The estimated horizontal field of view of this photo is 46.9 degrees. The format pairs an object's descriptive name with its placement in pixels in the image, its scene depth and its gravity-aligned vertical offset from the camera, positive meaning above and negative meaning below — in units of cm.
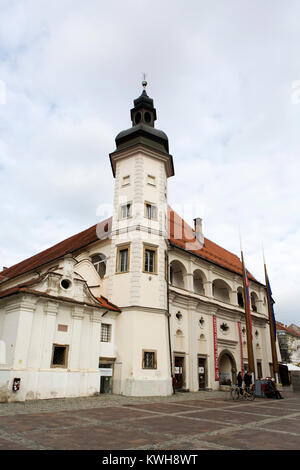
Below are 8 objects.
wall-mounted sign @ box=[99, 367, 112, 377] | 1958 -24
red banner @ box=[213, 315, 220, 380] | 2655 +130
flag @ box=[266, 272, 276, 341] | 2908 +628
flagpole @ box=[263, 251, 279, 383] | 2637 +306
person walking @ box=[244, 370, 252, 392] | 1970 -67
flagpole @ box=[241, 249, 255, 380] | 2202 +194
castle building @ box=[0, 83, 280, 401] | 1695 +347
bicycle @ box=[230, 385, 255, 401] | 1877 -123
